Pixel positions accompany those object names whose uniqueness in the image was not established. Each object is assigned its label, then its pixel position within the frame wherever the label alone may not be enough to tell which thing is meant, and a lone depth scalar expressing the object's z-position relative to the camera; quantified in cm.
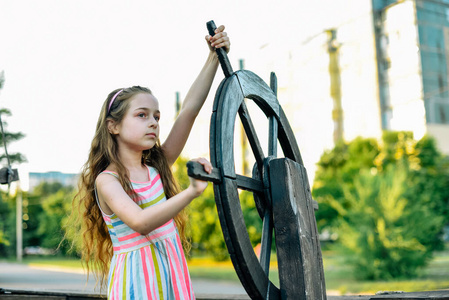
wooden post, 194
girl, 170
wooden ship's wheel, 175
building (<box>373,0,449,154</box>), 2917
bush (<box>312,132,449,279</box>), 1191
